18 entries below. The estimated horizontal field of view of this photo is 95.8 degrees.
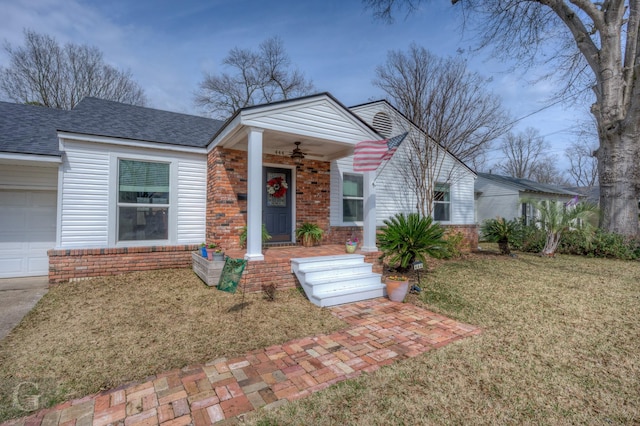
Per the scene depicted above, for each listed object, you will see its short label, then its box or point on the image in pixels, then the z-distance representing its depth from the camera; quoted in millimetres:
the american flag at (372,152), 5940
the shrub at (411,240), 5887
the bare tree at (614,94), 9289
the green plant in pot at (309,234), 7434
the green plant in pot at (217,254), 5648
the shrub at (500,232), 9391
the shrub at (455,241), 8995
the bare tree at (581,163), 27794
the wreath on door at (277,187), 7648
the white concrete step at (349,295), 4598
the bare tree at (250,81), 20578
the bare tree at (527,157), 32250
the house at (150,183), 5727
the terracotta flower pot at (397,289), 4816
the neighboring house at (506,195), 15758
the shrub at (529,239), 10156
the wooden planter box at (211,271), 5523
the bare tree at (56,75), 15492
